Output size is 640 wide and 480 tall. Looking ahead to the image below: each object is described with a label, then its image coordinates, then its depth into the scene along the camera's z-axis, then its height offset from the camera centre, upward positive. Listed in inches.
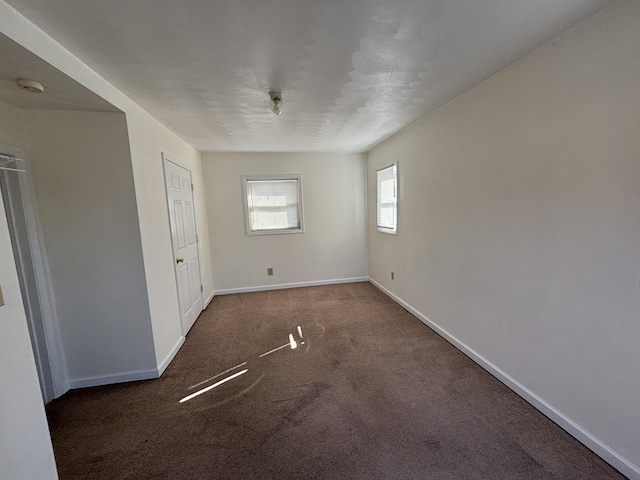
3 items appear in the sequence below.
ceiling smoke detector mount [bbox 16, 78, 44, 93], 56.8 +29.4
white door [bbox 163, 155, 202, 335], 108.1 -14.7
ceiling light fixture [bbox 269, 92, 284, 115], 79.7 +33.5
